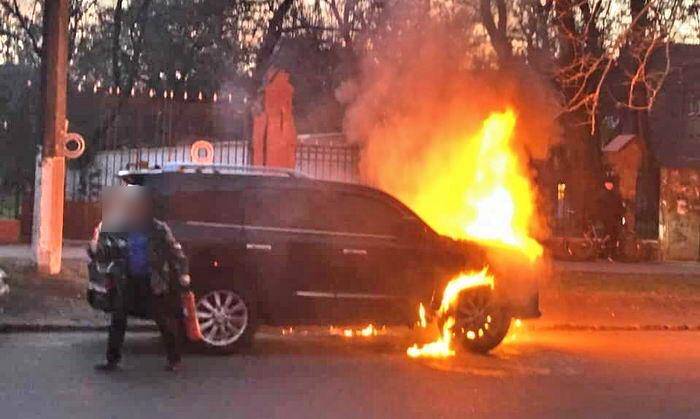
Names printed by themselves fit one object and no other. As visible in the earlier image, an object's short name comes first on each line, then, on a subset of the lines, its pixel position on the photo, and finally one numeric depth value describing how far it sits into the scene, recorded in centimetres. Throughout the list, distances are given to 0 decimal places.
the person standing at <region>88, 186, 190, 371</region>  995
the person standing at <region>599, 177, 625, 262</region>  2439
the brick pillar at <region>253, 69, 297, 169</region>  2023
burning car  1117
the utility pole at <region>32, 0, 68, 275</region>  1574
